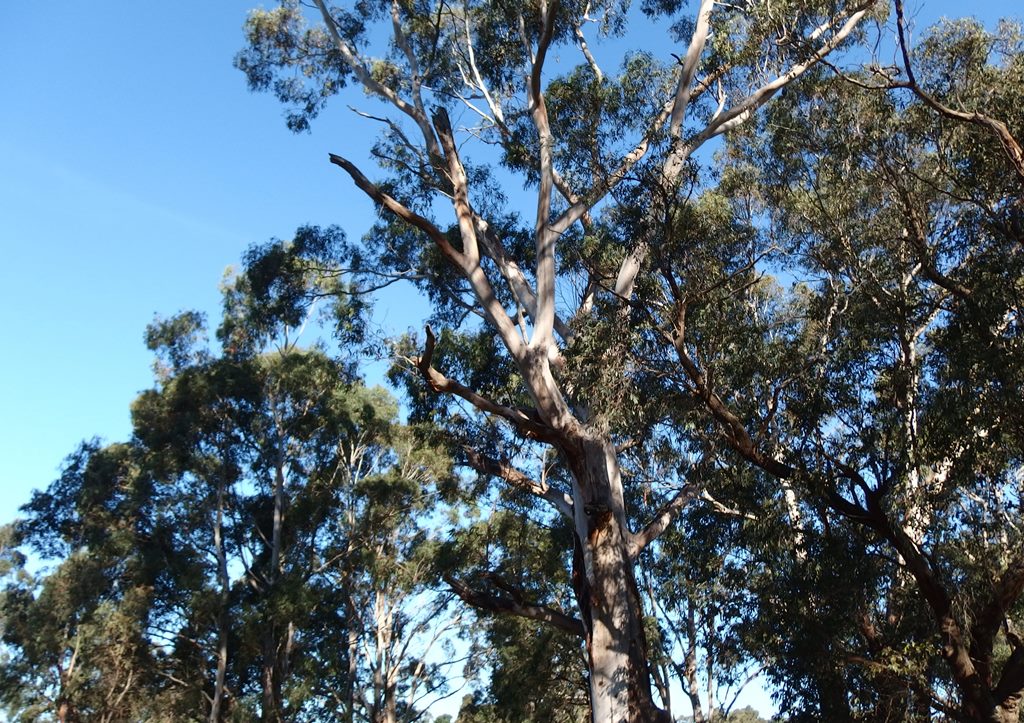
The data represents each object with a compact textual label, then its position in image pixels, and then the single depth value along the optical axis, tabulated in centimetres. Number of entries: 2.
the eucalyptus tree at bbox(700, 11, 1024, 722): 700
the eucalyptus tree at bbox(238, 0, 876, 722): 834
